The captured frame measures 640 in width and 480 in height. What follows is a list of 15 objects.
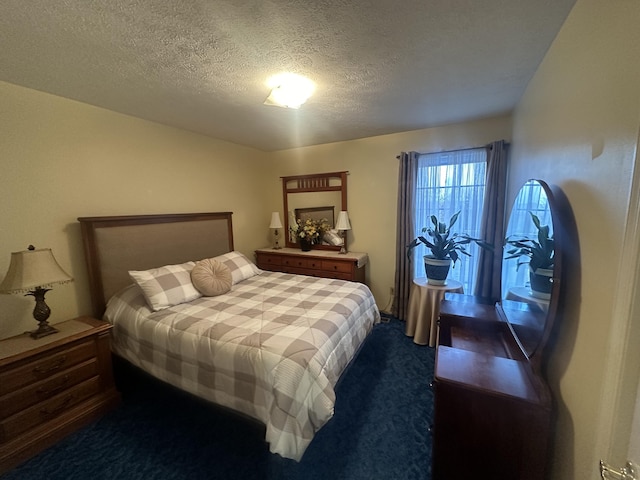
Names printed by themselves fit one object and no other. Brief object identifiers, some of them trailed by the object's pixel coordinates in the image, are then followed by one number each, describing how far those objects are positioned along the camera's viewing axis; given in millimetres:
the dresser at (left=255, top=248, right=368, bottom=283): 3287
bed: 1373
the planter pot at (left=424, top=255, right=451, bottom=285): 2654
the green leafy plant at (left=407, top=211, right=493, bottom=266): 2633
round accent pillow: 2354
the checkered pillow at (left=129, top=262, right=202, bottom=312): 2070
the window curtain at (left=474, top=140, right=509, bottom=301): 2645
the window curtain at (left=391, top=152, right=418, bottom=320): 3119
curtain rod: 2682
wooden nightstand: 1504
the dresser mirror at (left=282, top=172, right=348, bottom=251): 3689
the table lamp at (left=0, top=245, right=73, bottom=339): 1621
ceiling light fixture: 1826
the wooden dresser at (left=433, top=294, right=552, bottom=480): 1005
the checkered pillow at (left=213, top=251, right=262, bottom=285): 2811
